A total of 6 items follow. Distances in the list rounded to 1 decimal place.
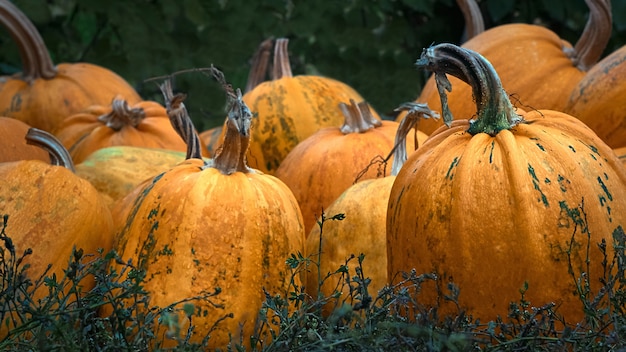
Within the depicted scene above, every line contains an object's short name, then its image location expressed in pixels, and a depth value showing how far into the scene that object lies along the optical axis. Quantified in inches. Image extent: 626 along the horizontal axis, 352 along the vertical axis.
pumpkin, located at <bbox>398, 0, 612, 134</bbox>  118.9
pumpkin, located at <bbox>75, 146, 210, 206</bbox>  111.5
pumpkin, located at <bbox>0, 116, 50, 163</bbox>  117.7
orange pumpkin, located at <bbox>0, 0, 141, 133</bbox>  148.2
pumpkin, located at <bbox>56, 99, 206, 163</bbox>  132.6
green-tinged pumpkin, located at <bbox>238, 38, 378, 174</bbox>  125.3
